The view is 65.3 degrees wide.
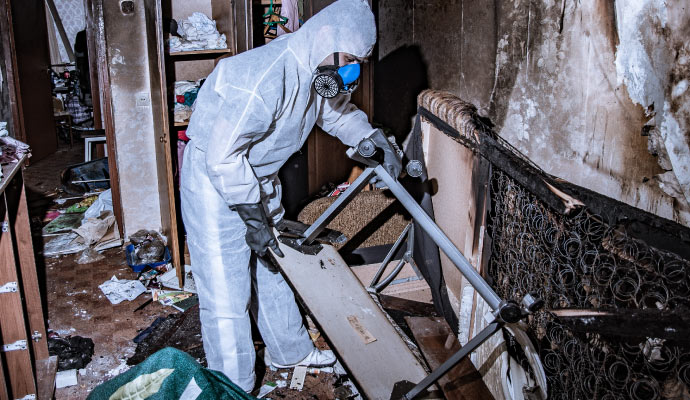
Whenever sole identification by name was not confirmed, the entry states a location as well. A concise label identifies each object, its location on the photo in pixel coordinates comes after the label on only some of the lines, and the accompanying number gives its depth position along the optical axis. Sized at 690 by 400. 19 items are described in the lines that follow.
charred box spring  1.09
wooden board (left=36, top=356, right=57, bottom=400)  2.37
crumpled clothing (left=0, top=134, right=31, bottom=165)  2.24
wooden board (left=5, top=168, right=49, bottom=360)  2.38
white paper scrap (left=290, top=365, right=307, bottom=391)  2.52
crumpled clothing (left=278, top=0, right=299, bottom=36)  3.36
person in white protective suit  1.97
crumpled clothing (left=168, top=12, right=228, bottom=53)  3.37
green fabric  1.41
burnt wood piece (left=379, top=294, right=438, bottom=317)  2.90
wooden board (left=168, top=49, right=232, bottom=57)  3.34
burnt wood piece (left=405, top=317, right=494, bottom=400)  2.08
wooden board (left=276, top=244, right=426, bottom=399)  1.79
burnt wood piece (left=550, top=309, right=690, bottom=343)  0.99
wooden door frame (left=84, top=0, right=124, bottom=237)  3.55
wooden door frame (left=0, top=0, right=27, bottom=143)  5.68
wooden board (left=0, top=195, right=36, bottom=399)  2.09
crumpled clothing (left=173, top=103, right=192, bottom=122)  3.44
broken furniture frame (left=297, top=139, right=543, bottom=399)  1.44
